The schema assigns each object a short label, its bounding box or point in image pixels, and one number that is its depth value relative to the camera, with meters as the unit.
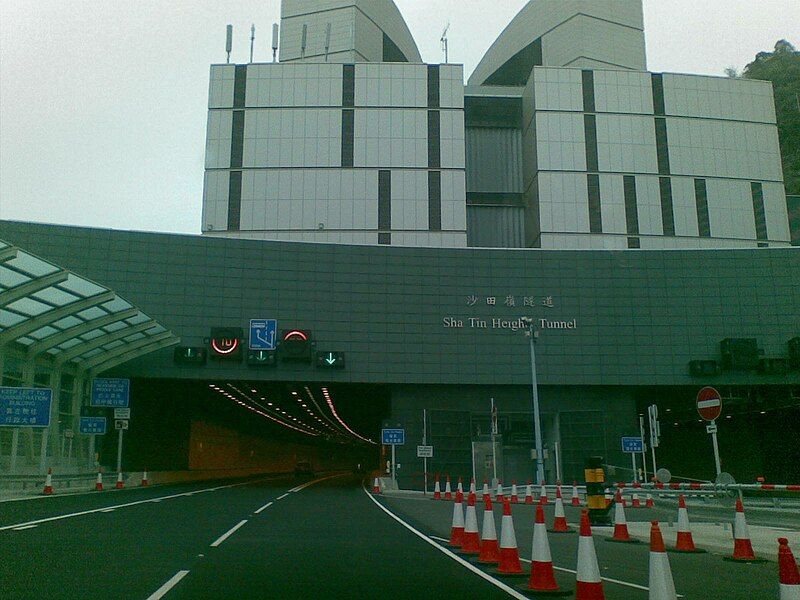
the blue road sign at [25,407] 26.83
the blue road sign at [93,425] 35.75
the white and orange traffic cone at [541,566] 8.42
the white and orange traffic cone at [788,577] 5.16
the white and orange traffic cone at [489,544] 10.87
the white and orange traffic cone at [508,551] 9.77
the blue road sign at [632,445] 38.73
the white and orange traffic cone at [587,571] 7.05
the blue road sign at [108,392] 37.53
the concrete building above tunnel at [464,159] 59.62
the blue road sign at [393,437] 43.21
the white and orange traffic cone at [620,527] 14.68
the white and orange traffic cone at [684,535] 12.94
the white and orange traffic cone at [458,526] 13.26
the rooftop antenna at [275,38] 73.31
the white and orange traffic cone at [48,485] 28.39
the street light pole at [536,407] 34.84
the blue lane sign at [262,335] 46.19
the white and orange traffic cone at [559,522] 16.55
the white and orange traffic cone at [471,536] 12.11
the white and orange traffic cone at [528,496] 30.05
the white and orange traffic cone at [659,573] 6.36
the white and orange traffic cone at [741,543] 11.66
